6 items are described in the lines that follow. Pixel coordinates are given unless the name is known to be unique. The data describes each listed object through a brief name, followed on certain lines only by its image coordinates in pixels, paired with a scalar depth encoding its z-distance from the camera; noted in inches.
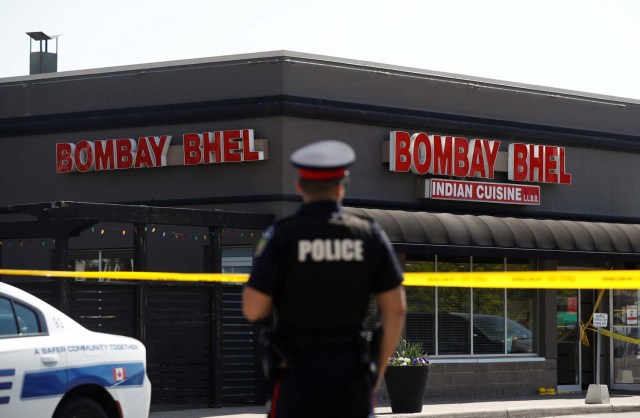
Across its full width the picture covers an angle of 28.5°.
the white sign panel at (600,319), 874.1
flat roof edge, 824.3
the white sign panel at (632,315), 964.0
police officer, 205.0
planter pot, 731.4
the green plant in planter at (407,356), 748.0
